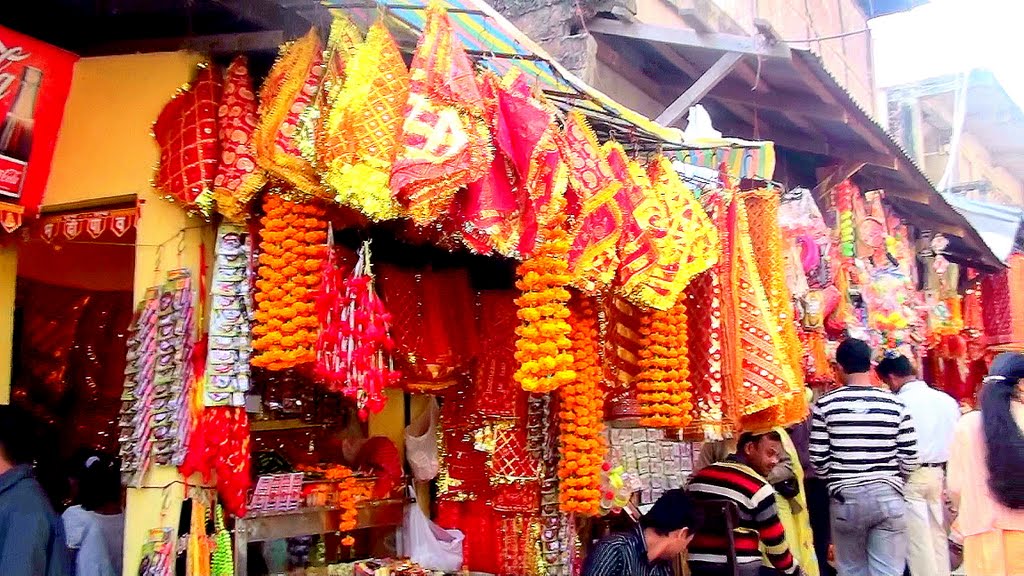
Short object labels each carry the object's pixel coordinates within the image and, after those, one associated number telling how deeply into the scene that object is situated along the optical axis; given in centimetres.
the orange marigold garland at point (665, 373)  426
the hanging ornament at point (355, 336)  338
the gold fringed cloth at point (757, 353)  453
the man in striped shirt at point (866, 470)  497
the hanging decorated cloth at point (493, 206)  311
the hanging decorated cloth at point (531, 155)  317
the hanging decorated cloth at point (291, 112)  313
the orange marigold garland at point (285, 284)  324
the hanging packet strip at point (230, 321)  332
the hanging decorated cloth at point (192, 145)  332
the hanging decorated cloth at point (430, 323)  473
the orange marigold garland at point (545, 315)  336
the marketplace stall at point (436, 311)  311
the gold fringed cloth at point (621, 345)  469
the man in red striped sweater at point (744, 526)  446
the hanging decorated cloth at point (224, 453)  328
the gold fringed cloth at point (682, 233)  409
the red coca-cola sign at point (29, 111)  317
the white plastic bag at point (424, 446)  511
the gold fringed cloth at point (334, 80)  294
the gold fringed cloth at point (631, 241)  392
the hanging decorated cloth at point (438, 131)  280
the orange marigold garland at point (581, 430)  419
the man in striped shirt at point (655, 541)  385
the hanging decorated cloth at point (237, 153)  329
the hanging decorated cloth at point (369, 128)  287
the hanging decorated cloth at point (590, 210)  361
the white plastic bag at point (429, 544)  493
